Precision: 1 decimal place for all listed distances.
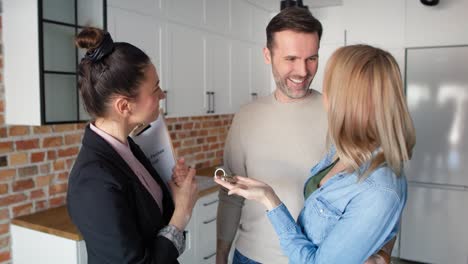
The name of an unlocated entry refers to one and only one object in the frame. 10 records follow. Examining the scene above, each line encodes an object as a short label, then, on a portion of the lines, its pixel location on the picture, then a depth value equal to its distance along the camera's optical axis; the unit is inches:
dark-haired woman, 38.6
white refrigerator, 138.8
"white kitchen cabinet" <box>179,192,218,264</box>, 108.0
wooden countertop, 78.4
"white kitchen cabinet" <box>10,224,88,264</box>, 77.9
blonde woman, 36.5
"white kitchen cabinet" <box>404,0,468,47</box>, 136.1
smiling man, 57.7
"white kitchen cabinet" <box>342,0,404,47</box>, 144.9
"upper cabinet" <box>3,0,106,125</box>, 75.8
